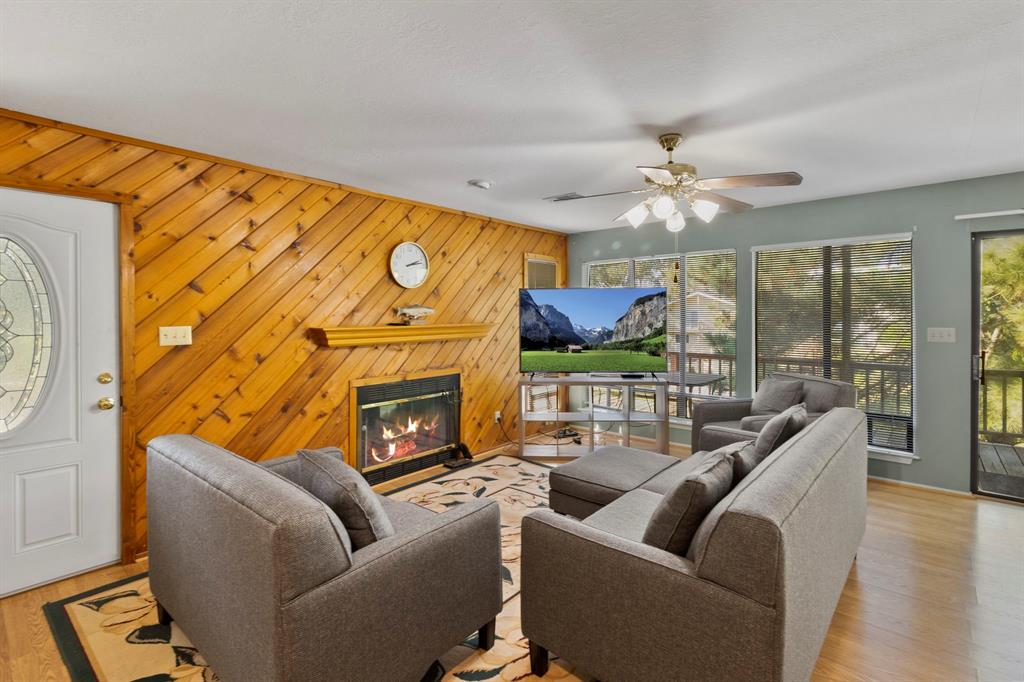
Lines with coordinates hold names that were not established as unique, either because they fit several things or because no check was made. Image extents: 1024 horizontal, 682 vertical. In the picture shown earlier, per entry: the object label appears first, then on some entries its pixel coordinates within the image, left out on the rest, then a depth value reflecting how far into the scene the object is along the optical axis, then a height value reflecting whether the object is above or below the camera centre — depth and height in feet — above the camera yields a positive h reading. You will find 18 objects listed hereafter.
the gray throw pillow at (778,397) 13.03 -1.45
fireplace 12.89 -2.31
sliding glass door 11.88 -0.57
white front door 8.08 -0.77
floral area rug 6.39 -4.25
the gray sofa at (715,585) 4.31 -2.47
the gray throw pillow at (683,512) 5.33 -1.86
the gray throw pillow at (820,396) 12.36 -1.36
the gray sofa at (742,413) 12.19 -1.91
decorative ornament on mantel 13.42 +0.84
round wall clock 13.55 +2.23
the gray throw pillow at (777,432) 7.40 -1.38
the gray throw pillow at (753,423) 12.17 -2.00
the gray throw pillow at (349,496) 5.54 -1.77
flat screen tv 15.64 +0.39
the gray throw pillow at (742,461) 6.20 -1.54
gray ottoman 8.87 -2.54
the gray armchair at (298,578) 4.54 -2.52
